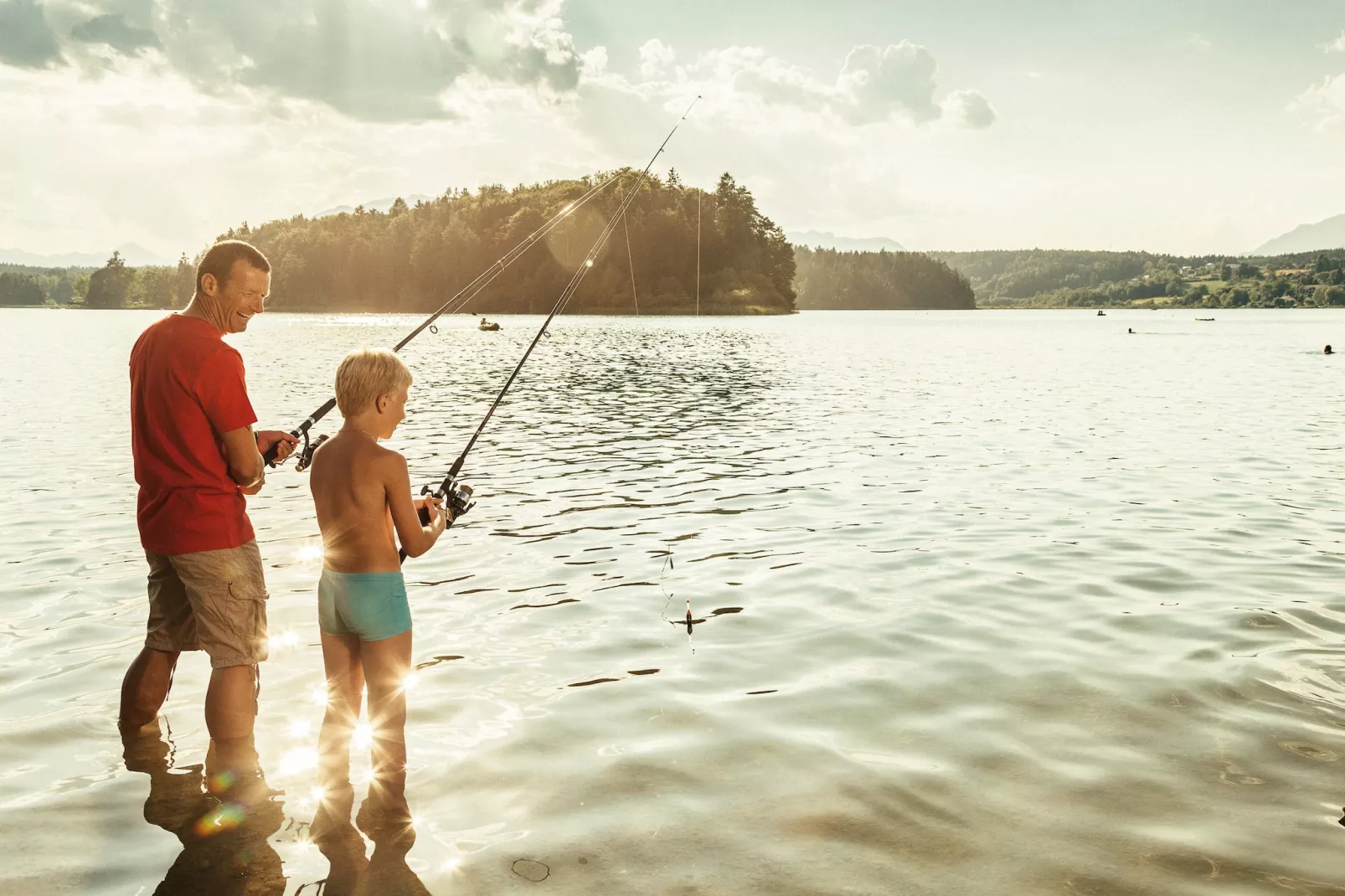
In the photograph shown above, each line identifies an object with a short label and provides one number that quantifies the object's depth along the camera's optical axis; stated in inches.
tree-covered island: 7042.3
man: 212.4
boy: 202.4
